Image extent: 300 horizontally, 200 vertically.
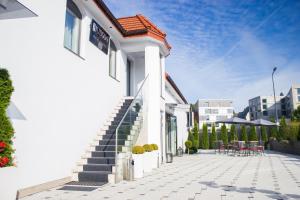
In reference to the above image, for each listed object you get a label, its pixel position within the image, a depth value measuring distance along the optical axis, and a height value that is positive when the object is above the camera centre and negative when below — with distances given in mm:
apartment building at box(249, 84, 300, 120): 64875 +8582
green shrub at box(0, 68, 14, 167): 4311 +174
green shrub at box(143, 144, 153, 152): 9300 -521
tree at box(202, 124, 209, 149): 28852 -714
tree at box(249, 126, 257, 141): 28719 +80
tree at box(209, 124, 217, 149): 28975 -490
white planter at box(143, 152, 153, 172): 9136 -1024
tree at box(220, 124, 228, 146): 29019 -23
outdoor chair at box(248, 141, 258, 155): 16562 -891
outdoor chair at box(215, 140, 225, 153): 20378 -928
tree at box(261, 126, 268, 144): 30673 -44
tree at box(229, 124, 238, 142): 28981 +91
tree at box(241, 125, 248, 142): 29131 -33
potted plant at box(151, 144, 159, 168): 10055 -889
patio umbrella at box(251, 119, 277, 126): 19016 +836
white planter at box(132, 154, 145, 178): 7831 -1019
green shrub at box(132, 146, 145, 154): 8148 -521
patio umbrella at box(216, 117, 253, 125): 18822 +984
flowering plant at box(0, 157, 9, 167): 4207 -450
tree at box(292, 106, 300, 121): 53300 +4376
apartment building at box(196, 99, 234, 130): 71562 +7224
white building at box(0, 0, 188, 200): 5461 +1635
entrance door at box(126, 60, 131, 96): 12780 +2950
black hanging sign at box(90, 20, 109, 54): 9255 +3833
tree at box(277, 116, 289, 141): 20255 +134
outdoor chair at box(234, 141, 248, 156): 16722 -908
